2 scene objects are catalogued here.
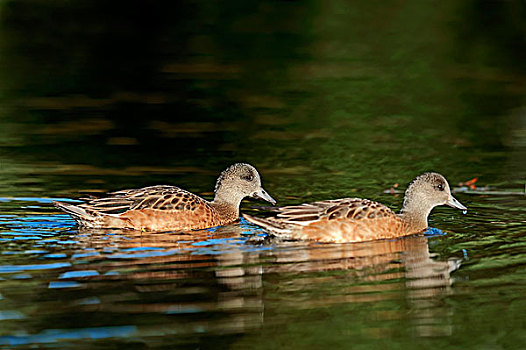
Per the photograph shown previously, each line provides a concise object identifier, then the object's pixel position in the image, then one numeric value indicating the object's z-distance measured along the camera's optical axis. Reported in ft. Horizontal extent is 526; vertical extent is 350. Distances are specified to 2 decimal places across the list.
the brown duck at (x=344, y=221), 35.47
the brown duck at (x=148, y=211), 36.99
